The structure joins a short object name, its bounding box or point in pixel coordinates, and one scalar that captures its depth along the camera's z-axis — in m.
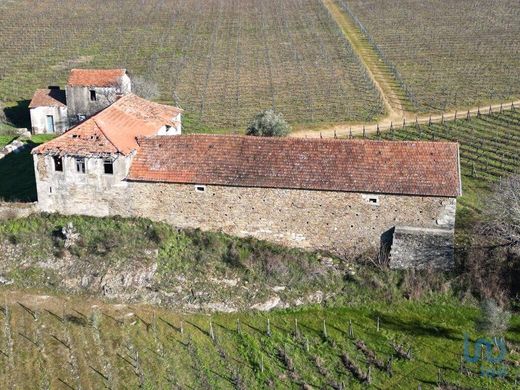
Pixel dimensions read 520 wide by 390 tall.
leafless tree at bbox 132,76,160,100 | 50.91
